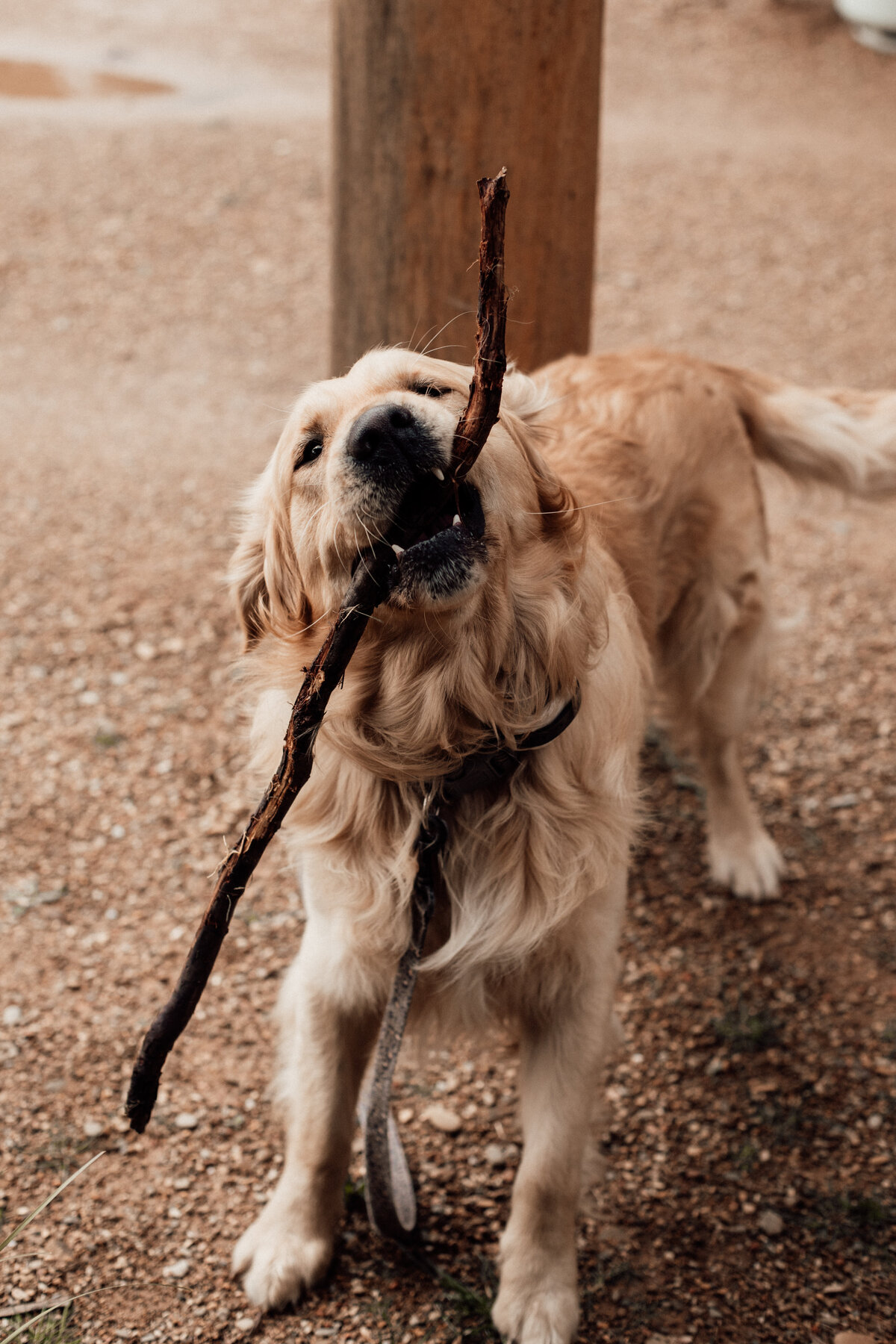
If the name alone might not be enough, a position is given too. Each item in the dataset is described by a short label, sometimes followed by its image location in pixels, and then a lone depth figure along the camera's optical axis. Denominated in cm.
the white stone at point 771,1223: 265
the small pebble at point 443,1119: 292
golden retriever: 209
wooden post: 332
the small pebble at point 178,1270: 253
